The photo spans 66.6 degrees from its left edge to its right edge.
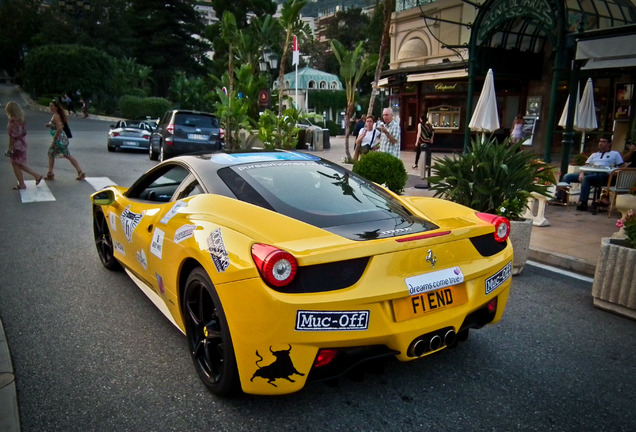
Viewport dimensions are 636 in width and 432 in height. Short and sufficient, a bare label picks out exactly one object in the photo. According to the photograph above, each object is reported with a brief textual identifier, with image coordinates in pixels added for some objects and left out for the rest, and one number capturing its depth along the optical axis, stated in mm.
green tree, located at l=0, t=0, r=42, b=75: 63312
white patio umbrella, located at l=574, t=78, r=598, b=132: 11297
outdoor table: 8484
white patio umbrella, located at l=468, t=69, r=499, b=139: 10797
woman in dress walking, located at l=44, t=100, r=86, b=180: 10914
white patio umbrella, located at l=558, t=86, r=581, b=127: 11396
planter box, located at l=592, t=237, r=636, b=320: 4039
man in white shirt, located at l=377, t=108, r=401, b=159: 9922
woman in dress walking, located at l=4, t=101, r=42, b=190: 9648
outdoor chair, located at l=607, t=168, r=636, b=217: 8086
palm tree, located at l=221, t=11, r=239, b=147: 22375
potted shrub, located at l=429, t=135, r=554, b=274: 5129
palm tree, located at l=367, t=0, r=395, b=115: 13164
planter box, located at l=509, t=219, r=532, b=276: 5105
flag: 22862
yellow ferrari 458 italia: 2389
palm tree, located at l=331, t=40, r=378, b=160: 15203
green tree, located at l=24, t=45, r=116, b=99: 45406
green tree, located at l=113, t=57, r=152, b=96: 46938
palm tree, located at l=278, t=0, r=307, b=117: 18125
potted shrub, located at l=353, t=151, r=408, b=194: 7424
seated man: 8750
